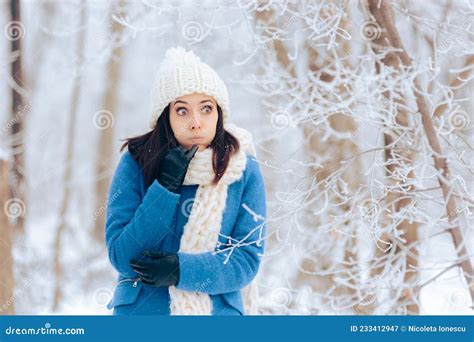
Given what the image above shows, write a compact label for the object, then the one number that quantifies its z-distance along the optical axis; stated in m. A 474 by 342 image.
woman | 3.11
